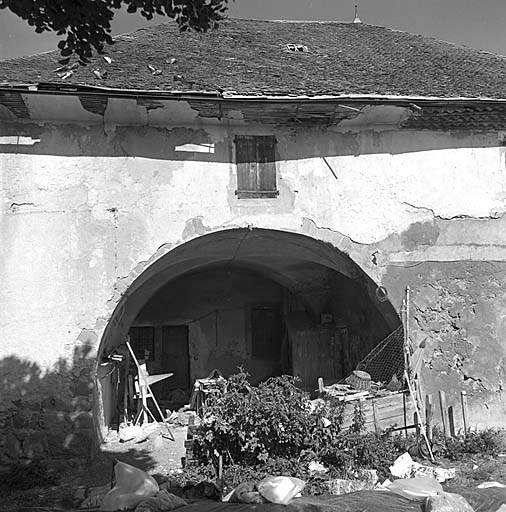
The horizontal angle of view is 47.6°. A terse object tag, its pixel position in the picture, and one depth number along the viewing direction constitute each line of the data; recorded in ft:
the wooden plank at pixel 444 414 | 29.12
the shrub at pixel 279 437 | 24.12
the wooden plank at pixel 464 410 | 29.35
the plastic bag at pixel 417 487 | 18.97
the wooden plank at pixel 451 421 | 29.17
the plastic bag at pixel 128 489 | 19.21
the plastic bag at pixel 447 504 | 16.94
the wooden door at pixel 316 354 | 41.88
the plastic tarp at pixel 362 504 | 17.49
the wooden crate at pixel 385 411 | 26.76
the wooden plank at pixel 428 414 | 28.37
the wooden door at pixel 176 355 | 48.42
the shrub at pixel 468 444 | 26.68
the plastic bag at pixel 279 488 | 19.84
